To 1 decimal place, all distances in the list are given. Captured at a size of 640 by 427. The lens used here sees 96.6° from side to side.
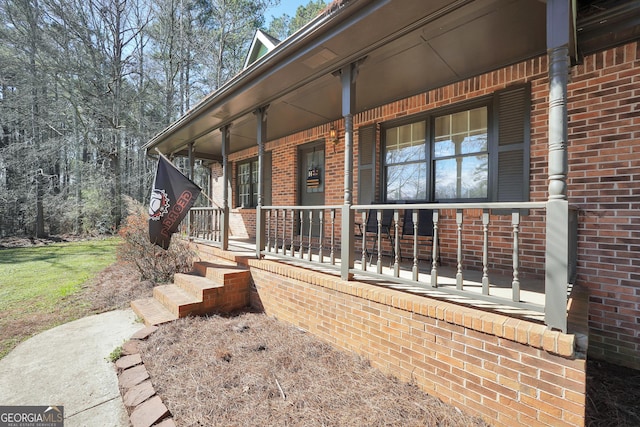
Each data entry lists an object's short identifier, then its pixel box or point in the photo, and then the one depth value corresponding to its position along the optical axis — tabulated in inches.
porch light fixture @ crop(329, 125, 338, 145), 208.7
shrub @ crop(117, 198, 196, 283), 214.2
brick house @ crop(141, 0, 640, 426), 74.0
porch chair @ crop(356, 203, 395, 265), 164.9
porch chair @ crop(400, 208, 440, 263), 149.5
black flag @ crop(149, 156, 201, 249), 170.6
